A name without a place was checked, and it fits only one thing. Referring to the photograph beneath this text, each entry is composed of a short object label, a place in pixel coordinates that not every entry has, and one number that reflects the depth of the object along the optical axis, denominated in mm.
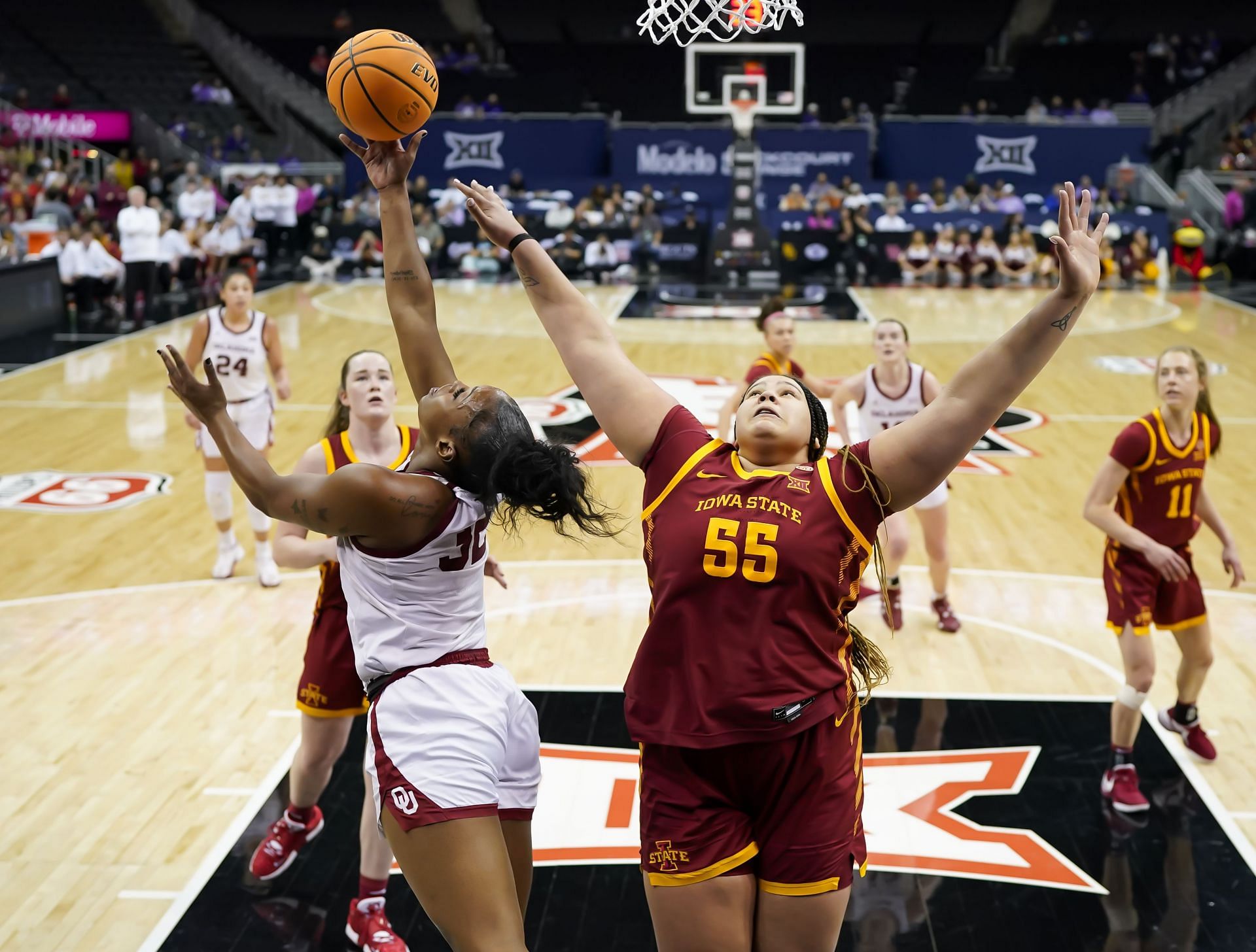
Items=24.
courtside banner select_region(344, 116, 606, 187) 28562
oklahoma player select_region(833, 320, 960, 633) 7082
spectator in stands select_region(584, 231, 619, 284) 23266
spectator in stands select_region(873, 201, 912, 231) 24062
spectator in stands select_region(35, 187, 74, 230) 19828
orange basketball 3727
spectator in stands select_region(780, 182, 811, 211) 24766
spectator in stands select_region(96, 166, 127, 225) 23766
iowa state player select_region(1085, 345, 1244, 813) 5094
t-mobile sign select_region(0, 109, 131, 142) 27697
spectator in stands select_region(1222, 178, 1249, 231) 25109
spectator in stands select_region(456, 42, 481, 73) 34094
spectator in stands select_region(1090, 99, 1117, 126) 29938
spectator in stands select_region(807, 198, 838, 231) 23828
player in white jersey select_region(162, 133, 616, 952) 2867
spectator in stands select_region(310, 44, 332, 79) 33969
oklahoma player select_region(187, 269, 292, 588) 7828
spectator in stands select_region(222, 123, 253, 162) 28875
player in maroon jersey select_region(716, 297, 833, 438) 6902
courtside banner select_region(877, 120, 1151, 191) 27859
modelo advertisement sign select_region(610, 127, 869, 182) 27484
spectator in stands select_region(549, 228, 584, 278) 23109
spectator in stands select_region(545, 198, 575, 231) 24094
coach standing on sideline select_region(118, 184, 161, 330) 18328
